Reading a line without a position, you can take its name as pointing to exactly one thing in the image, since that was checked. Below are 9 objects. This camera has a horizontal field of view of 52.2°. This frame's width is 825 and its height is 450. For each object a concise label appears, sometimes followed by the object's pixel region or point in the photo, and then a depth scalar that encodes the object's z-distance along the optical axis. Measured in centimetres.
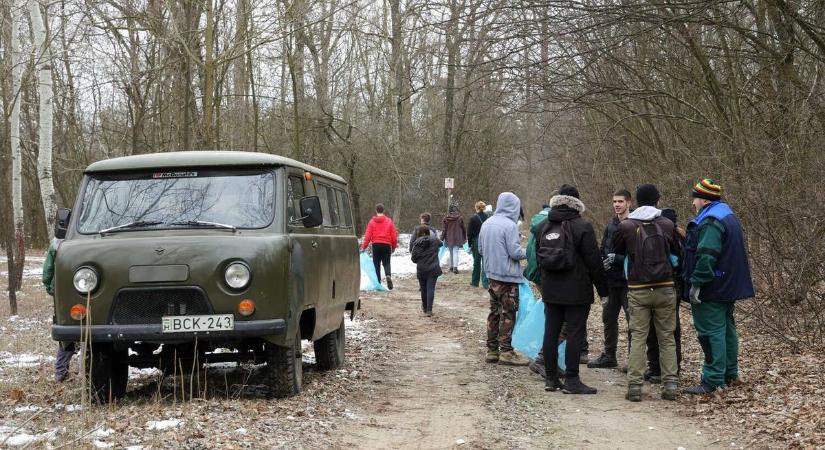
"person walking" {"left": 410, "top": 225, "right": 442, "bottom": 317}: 1502
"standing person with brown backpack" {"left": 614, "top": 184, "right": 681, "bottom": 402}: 773
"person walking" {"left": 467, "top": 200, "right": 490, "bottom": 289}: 1956
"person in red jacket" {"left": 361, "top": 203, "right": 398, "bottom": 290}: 1891
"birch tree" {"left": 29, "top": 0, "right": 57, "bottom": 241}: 1770
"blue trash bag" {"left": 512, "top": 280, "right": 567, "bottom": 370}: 935
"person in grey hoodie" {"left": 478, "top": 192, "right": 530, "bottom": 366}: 959
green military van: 685
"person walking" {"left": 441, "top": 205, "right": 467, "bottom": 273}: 2242
